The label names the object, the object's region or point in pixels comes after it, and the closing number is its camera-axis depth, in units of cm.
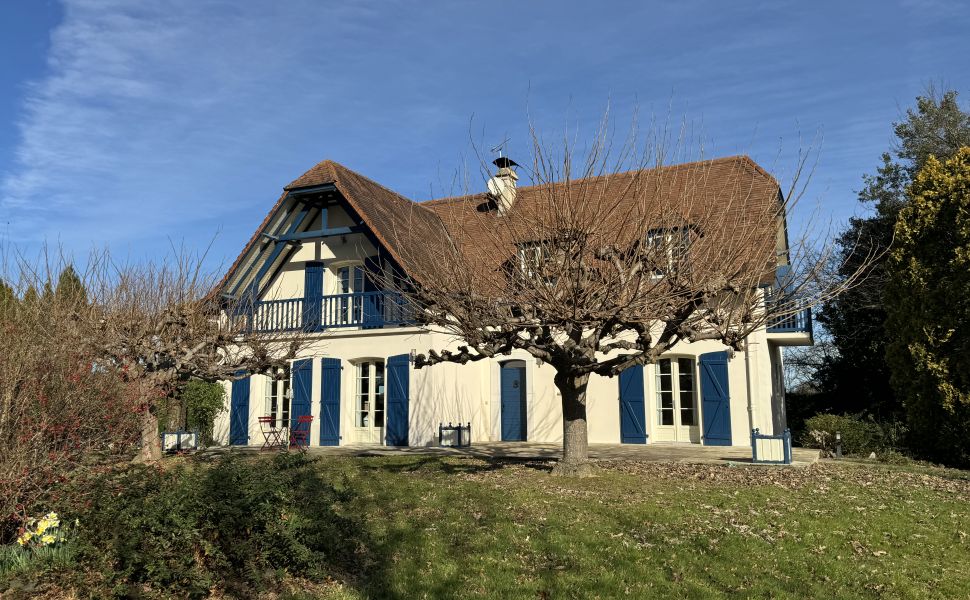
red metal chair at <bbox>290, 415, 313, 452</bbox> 1394
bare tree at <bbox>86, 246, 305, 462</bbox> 1131
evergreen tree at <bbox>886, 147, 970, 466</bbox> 1162
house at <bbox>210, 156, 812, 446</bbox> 1451
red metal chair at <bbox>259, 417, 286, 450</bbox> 1404
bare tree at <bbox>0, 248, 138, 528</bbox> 534
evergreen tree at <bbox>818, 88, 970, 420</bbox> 1683
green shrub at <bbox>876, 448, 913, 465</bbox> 1181
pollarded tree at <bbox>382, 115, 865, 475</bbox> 784
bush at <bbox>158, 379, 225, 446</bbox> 1622
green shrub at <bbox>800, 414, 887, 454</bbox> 1284
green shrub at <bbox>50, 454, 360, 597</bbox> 470
